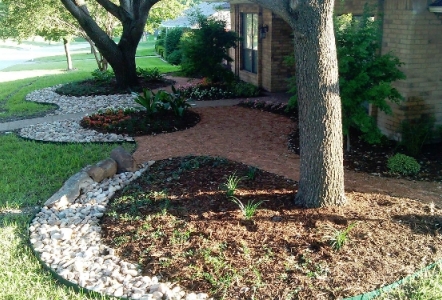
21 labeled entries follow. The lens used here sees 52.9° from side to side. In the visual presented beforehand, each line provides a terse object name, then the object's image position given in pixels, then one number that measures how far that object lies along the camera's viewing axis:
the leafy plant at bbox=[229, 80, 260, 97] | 13.62
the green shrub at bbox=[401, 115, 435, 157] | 7.29
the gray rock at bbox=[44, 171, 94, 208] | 5.71
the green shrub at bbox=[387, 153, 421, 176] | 6.66
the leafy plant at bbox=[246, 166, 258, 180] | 6.03
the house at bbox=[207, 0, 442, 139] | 7.48
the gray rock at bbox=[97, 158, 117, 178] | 6.60
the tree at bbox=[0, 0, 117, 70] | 16.53
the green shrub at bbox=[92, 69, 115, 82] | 16.48
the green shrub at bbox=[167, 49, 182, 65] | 24.88
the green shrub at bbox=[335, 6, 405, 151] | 6.87
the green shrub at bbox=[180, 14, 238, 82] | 13.77
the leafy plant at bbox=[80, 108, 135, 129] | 10.08
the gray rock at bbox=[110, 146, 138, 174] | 6.89
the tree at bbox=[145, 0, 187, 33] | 20.78
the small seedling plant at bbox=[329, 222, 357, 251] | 4.24
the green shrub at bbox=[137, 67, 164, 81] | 17.08
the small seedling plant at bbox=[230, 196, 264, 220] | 4.79
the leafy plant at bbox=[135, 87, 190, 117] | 10.21
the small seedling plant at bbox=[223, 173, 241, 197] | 5.33
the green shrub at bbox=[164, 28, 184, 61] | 27.17
